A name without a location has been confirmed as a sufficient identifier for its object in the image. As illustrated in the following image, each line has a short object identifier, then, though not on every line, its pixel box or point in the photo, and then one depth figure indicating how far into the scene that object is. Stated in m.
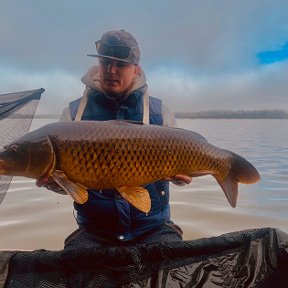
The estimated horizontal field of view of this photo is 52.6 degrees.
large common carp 1.55
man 2.14
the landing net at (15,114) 2.05
